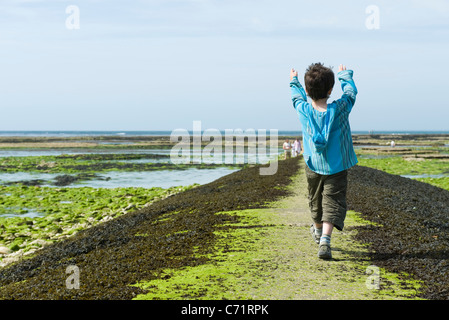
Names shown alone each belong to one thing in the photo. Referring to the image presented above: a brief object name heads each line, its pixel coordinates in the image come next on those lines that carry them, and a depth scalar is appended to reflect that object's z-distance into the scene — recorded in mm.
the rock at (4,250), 10484
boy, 5012
